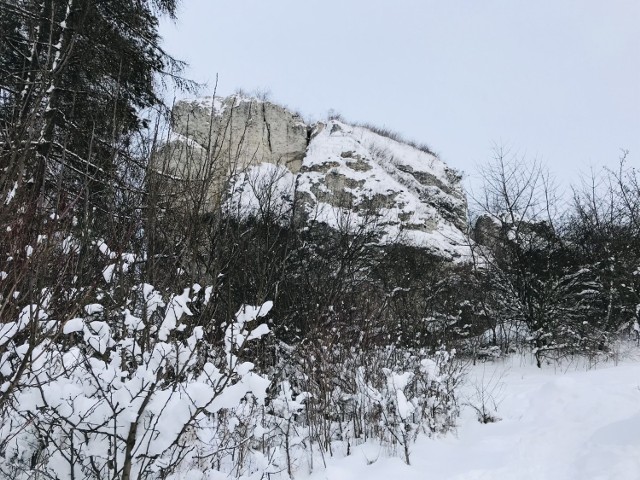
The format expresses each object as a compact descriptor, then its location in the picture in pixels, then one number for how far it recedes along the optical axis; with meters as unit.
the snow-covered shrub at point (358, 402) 4.38
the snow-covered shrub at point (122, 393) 2.08
